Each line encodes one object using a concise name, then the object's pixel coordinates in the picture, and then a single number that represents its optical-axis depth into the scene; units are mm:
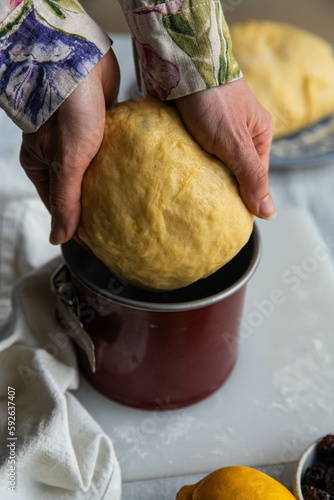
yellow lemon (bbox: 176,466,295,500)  643
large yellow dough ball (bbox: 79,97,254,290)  672
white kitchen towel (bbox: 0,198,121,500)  738
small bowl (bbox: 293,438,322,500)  705
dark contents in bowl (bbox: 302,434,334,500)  701
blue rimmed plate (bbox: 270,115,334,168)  1445
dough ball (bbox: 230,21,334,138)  1488
